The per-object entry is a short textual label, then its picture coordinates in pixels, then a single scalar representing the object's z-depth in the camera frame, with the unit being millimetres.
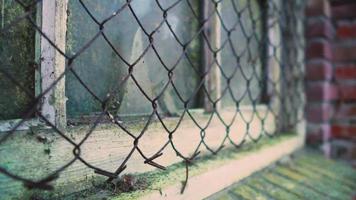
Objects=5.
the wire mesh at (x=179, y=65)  629
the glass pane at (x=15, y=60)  604
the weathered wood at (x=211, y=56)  1056
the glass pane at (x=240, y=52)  1158
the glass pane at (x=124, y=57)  711
